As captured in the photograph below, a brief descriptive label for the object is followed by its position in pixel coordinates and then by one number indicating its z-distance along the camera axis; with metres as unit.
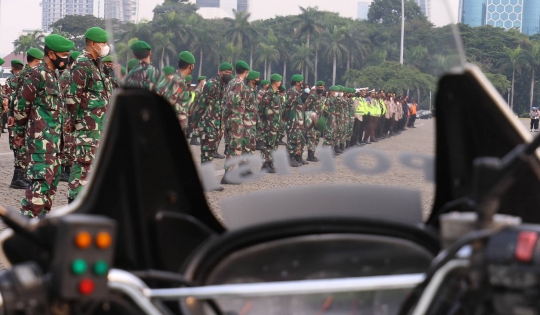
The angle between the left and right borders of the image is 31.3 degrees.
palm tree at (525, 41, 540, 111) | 67.31
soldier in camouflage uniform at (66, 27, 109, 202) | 9.12
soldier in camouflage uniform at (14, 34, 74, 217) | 8.48
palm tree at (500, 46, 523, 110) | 46.67
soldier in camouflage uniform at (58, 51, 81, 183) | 9.94
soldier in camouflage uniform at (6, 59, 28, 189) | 12.36
